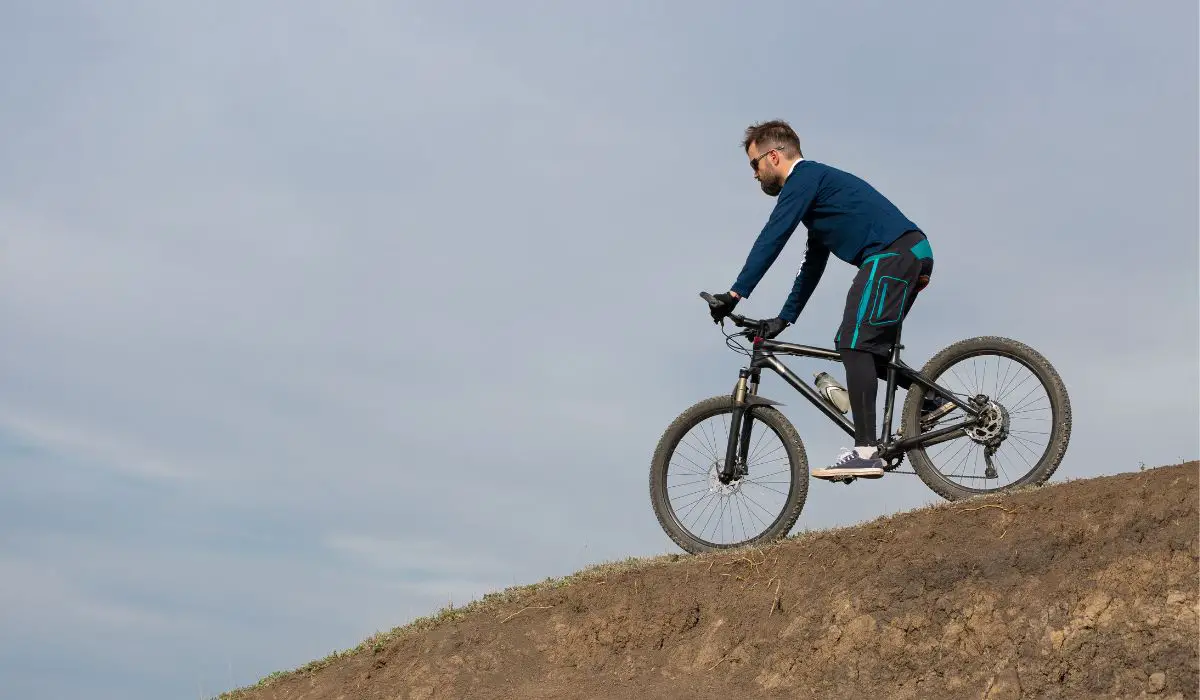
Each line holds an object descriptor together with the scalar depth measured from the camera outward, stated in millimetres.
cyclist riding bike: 8992
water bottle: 9438
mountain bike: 8945
